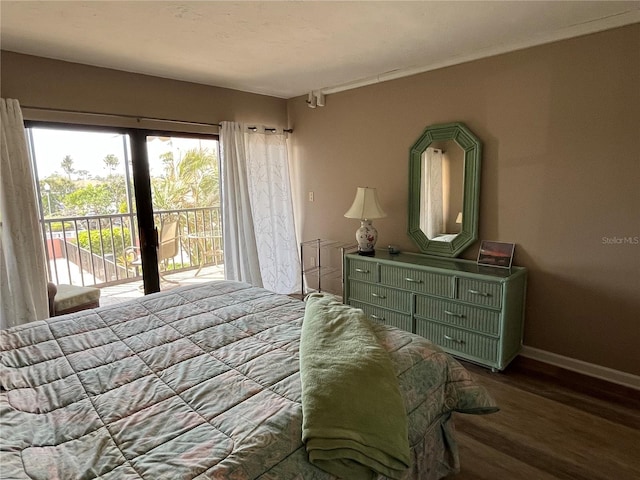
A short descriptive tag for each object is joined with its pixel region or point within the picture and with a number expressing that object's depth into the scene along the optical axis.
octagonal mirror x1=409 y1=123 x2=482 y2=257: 2.90
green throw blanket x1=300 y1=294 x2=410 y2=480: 1.07
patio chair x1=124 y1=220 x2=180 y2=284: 4.08
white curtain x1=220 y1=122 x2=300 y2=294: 3.79
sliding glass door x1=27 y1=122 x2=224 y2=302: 3.05
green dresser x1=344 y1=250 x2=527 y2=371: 2.54
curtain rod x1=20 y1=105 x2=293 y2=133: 2.72
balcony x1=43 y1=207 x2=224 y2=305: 3.68
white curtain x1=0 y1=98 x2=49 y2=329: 2.54
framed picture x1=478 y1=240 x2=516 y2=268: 2.78
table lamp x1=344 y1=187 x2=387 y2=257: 3.29
